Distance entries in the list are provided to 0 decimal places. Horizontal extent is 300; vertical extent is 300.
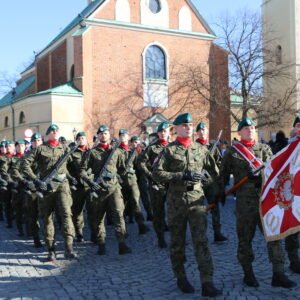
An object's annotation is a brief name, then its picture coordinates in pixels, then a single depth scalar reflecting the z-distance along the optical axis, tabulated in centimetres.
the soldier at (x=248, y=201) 559
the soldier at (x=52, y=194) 774
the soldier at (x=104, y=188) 789
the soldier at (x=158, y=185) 838
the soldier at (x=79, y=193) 924
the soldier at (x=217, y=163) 849
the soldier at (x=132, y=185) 959
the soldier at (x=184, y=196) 542
